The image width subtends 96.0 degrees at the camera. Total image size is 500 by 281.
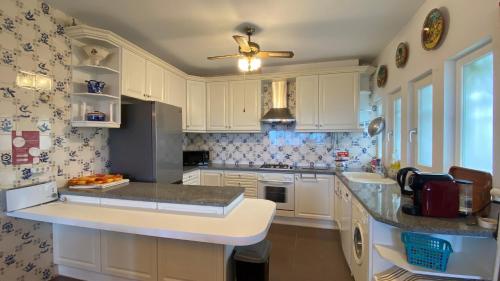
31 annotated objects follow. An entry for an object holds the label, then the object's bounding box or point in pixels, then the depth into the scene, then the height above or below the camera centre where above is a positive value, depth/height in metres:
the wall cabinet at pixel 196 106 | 3.70 +0.55
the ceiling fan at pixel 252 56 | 2.20 +0.83
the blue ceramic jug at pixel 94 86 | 2.19 +0.52
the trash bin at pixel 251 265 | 1.63 -0.92
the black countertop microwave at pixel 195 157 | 3.79 -0.32
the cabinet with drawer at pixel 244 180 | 3.46 -0.65
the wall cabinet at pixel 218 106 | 3.80 +0.56
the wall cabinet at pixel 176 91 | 3.19 +0.72
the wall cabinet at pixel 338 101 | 3.29 +0.56
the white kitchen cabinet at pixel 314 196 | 3.17 -0.82
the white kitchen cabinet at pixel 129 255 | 1.76 -0.94
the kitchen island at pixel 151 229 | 1.46 -0.57
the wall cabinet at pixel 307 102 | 3.43 +0.56
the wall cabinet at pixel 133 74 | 2.38 +0.72
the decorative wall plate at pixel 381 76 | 2.86 +0.81
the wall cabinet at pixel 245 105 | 3.67 +0.56
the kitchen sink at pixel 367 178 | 2.33 -0.45
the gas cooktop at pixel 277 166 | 3.44 -0.45
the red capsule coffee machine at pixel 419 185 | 1.33 -0.29
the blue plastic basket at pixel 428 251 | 1.20 -0.61
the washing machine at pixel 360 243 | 1.54 -0.81
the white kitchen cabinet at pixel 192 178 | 3.21 -0.58
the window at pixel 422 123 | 1.96 +0.14
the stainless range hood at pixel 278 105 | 3.49 +0.54
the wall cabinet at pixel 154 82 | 2.77 +0.74
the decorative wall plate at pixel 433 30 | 1.67 +0.85
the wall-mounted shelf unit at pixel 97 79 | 2.18 +0.58
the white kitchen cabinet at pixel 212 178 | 3.59 -0.63
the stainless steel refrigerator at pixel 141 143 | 2.45 -0.04
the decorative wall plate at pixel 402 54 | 2.25 +0.86
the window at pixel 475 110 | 1.37 +0.18
